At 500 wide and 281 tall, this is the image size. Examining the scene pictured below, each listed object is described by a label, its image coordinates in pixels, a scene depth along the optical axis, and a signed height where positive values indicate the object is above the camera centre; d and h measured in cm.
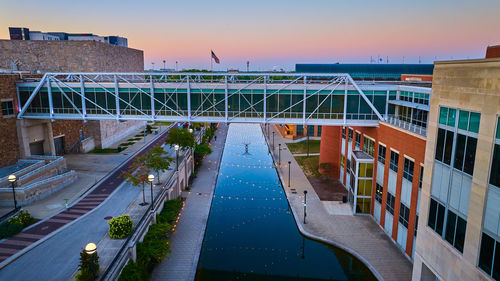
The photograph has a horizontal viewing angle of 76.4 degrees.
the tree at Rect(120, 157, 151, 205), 2728 -790
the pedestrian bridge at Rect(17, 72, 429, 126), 3156 -132
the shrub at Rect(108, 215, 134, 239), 2089 -908
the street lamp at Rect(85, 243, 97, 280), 1407 -788
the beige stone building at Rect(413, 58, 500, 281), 1215 -370
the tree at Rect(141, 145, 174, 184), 3044 -691
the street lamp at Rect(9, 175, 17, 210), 2438 -807
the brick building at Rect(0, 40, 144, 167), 3512 -131
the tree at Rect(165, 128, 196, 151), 4012 -635
